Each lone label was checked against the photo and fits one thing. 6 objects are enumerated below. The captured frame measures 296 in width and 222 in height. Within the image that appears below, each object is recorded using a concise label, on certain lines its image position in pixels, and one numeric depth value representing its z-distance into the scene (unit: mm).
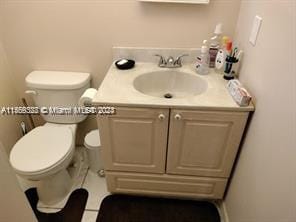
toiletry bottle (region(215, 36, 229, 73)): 1287
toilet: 1279
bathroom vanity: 1126
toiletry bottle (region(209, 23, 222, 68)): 1341
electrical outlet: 1045
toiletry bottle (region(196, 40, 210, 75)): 1350
